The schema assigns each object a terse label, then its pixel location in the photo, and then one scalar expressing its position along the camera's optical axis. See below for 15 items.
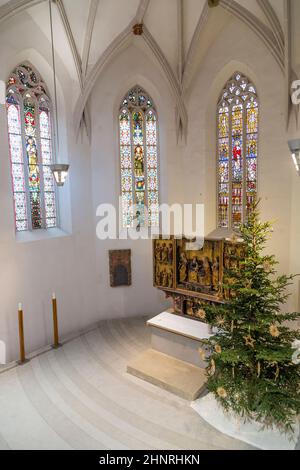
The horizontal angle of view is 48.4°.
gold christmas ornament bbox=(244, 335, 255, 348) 5.22
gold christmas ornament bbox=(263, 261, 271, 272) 5.37
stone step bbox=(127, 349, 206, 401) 6.50
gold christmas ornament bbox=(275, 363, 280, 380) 5.06
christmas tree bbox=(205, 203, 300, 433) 4.99
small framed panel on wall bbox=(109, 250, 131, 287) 10.34
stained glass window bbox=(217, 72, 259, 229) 9.39
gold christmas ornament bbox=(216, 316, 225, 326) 5.61
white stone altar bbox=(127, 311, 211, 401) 6.66
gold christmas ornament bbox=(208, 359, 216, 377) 5.49
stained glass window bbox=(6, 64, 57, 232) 8.38
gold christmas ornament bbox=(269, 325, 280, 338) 4.94
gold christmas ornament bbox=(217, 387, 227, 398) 5.12
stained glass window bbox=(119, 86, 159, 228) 10.30
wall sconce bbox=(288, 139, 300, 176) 4.70
